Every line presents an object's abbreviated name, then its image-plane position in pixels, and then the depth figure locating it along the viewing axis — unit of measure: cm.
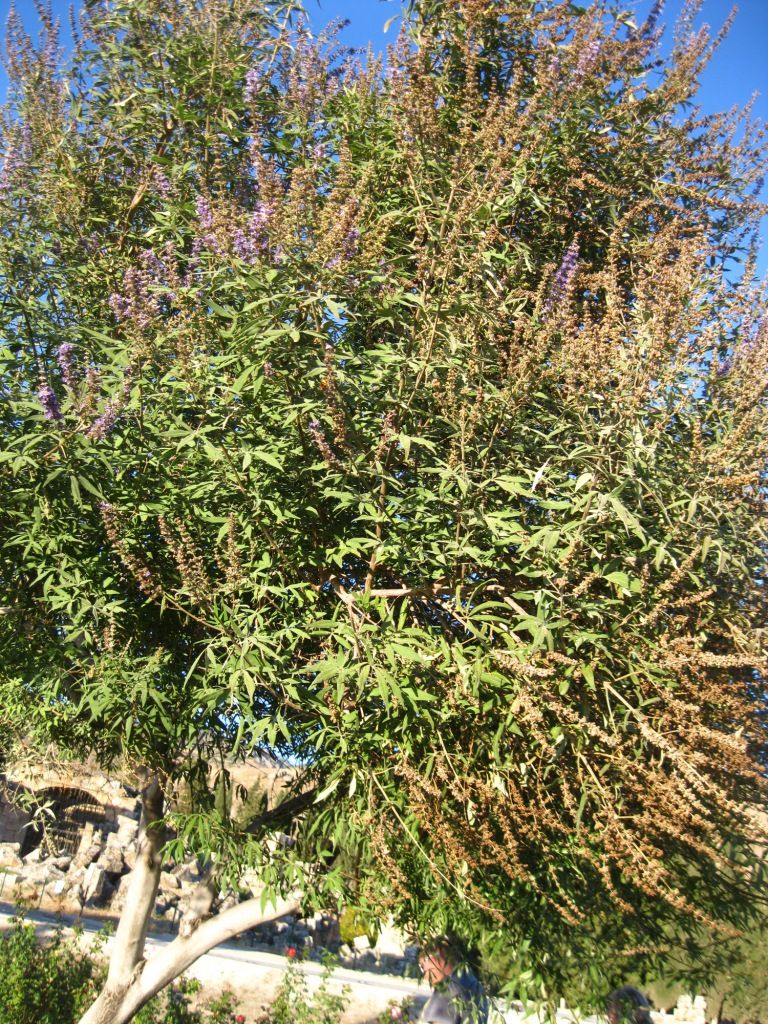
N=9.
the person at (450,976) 457
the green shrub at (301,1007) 752
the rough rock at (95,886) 2439
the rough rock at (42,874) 2437
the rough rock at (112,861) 2591
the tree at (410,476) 379
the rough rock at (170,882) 2709
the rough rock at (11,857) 2524
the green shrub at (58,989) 676
